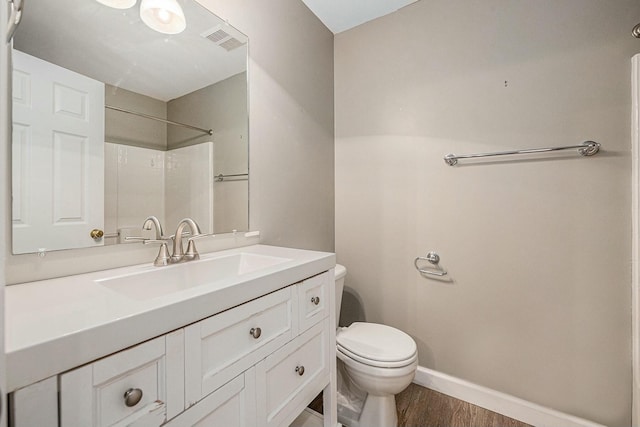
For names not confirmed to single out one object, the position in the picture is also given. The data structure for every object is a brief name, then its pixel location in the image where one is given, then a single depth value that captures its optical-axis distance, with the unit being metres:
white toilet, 1.26
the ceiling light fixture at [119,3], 0.96
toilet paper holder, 1.69
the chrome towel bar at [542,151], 1.31
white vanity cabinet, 0.51
